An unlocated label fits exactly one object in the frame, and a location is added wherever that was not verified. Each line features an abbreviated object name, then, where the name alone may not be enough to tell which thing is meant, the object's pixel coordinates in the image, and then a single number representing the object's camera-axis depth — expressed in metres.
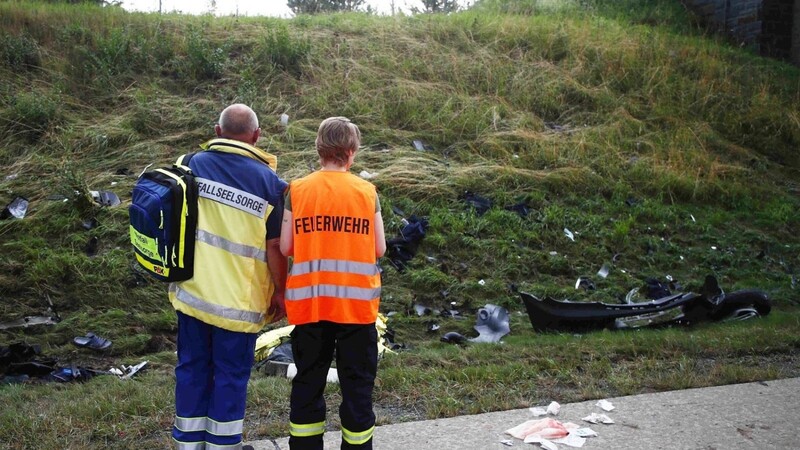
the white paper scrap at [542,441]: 4.34
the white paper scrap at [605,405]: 4.95
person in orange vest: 3.70
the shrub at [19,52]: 11.31
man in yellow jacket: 3.72
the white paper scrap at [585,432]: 4.52
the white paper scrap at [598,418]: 4.72
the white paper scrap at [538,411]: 4.86
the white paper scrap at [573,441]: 4.38
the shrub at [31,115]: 10.09
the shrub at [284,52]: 12.34
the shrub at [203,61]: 11.88
